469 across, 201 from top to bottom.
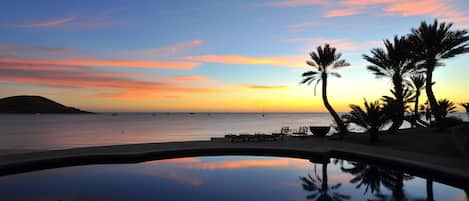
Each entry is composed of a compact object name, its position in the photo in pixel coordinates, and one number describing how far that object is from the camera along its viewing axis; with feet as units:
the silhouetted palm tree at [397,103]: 56.44
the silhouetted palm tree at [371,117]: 54.13
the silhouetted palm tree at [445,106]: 73.56
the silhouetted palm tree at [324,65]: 74.02
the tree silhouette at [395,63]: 68.46
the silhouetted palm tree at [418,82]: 85.97
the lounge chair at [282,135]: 60.51
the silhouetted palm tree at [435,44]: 66.44
